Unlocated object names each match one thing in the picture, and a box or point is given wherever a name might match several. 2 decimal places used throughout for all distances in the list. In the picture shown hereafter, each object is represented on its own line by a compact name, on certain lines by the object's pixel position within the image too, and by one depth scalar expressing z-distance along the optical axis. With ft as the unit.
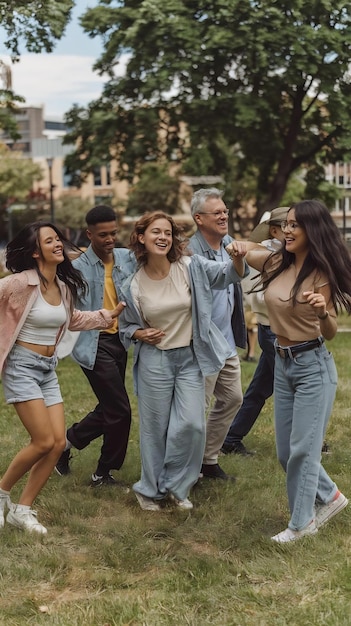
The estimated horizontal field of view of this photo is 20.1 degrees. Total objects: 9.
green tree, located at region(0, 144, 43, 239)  216.54
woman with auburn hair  20.84
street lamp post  144.69
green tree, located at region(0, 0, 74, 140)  46.05
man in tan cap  26.96
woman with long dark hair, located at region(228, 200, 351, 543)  17.74
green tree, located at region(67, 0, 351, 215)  74.18
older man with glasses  22.99
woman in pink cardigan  19.51
